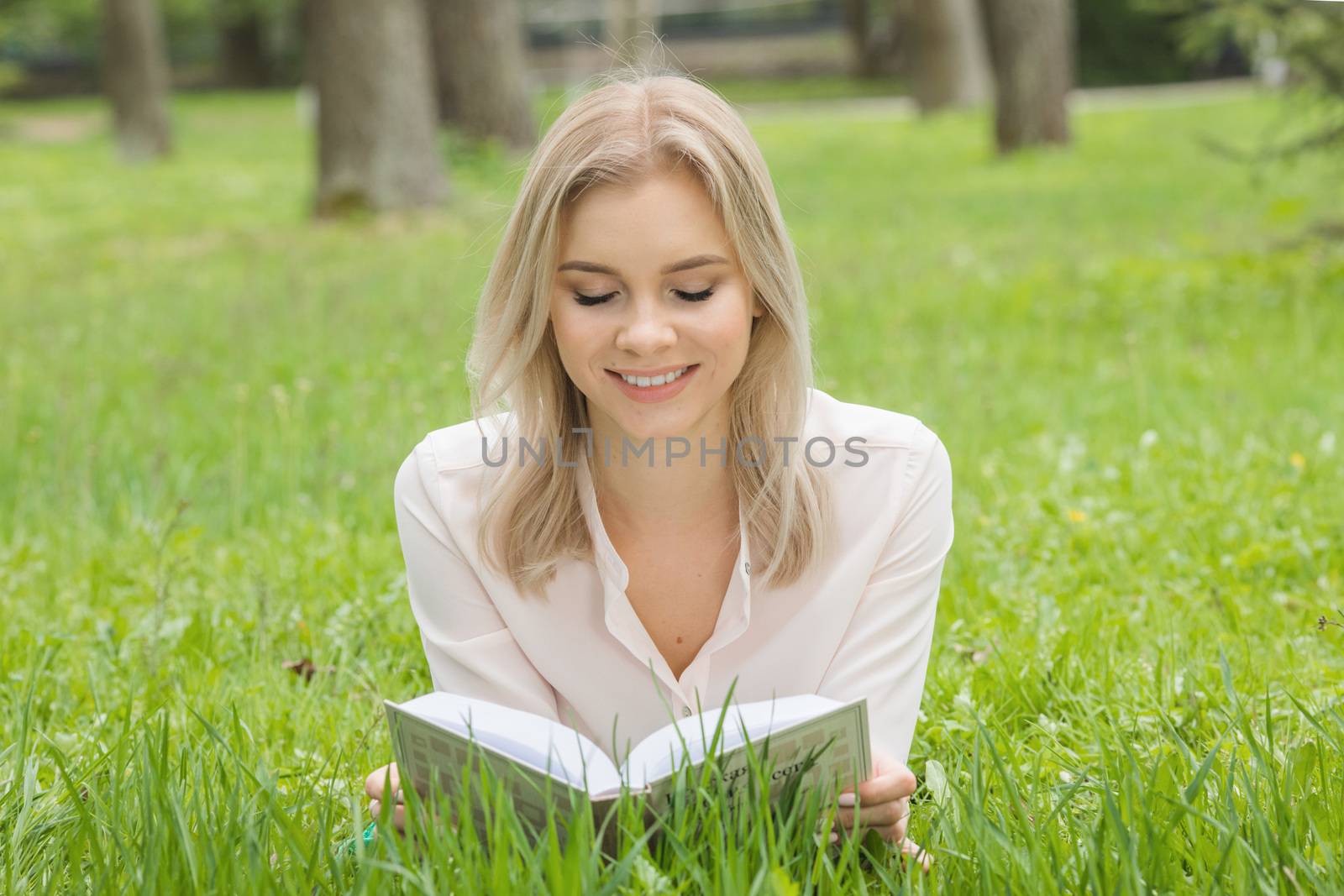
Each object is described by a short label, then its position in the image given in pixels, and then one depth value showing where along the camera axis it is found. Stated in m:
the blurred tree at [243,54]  39.97
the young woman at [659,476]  2.25
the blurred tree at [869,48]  33.72
